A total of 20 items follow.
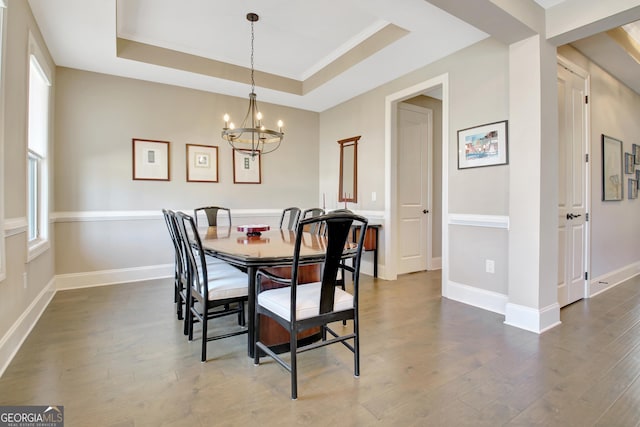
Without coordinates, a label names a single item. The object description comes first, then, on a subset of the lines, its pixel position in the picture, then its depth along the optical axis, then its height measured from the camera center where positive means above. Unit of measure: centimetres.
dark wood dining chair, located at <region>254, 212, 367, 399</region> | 172 -51
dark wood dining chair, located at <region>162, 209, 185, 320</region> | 258 -45
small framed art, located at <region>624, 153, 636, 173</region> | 422 +60
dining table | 191 -26
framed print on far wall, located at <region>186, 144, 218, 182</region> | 457 +67
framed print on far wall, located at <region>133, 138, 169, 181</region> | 423 +67
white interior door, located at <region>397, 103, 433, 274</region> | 466 +34
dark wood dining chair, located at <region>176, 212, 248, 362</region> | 212 -51
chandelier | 316 +99
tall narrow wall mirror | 483 +60
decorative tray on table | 303 -18
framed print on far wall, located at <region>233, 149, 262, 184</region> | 494 +63
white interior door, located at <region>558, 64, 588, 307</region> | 312 +22
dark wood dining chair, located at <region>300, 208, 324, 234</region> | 310 -17
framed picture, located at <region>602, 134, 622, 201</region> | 378 +48
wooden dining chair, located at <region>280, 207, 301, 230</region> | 394 -9
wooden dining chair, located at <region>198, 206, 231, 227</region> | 421 -4
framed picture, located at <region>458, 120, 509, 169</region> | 298 +61
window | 308 +56
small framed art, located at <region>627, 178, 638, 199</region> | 434 +27
